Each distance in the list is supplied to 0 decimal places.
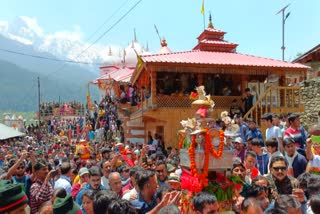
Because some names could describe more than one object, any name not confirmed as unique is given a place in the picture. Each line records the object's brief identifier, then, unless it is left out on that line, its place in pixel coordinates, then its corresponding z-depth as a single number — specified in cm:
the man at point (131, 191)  525
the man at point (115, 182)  571
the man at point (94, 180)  564
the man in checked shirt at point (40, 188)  543
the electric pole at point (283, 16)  3023
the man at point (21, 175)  625
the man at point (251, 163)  634
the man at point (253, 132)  991
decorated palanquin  478
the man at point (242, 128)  1046
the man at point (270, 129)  908
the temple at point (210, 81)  1603
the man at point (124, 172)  687
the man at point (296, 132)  807
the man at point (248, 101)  1566
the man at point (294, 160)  639
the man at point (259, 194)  457
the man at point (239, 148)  844
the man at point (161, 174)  655
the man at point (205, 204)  408
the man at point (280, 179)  515
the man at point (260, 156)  723
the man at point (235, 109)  1557
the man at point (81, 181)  629
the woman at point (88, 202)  477
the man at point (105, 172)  688
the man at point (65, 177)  664
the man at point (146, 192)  444
